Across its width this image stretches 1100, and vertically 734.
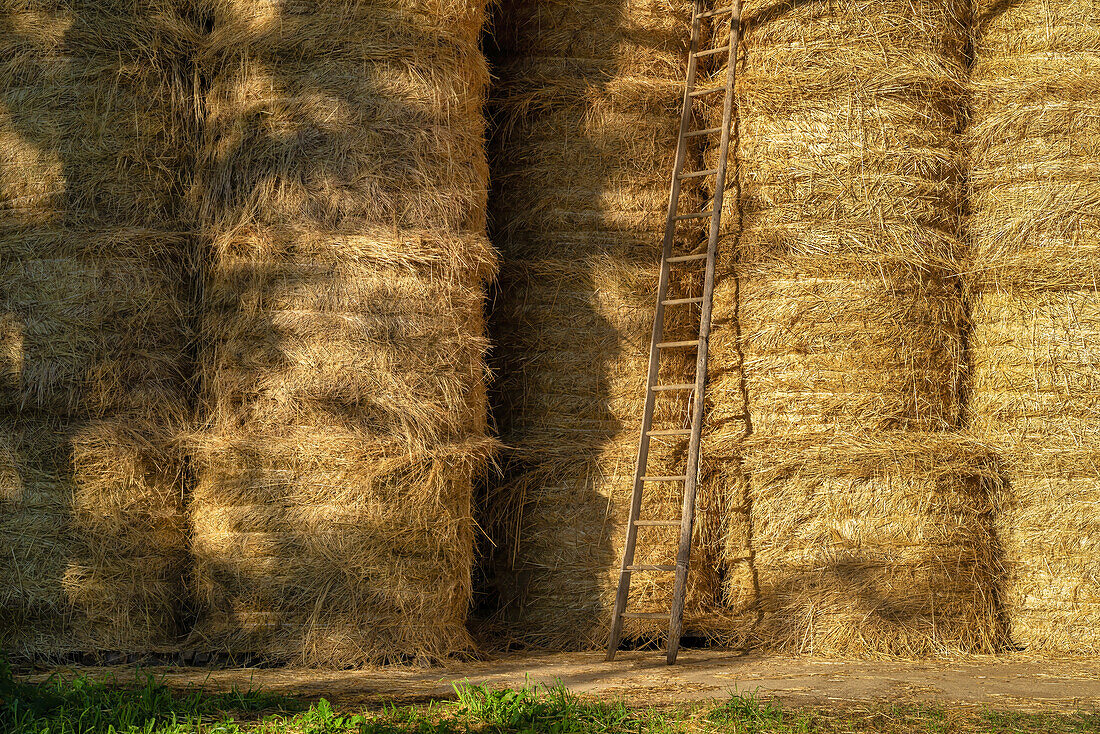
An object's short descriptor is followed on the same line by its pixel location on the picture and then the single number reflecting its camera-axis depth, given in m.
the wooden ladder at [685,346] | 6.03
